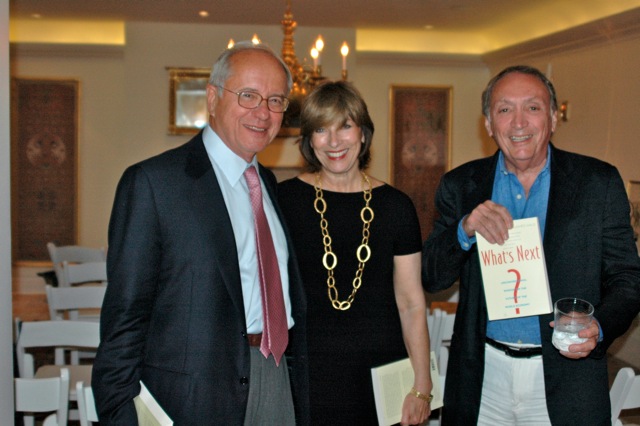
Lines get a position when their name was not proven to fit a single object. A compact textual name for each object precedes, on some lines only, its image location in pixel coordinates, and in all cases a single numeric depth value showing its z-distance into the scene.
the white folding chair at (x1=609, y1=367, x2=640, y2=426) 2.17
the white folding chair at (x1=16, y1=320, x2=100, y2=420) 3.25
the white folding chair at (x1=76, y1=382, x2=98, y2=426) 2.13
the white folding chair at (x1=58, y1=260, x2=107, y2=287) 4.84
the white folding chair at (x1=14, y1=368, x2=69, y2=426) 2.30
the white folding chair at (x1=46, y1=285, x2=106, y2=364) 3.94
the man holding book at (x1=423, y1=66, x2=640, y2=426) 1.90
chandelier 4.50
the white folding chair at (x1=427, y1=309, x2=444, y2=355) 3.27
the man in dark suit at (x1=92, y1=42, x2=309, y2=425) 1.62
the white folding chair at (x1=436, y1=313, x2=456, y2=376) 3.27
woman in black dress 2.11
